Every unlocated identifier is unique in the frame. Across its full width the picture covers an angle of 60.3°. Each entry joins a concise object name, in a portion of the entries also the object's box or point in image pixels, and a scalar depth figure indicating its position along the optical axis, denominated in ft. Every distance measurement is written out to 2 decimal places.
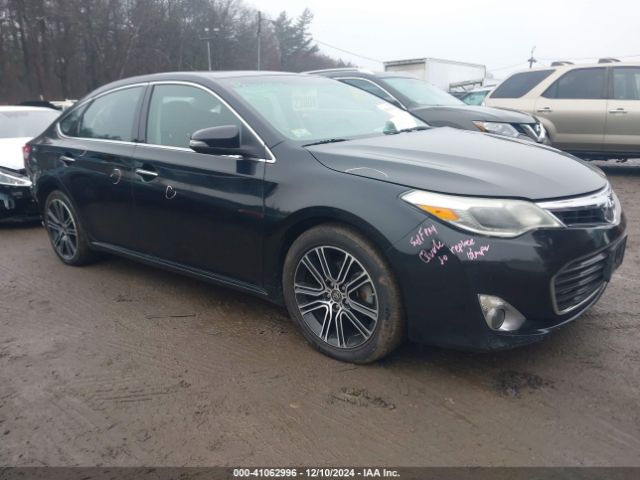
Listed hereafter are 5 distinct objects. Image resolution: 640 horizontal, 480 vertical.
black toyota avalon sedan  8.46
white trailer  67.36
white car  20.61
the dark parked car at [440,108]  22.99
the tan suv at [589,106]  27.48
